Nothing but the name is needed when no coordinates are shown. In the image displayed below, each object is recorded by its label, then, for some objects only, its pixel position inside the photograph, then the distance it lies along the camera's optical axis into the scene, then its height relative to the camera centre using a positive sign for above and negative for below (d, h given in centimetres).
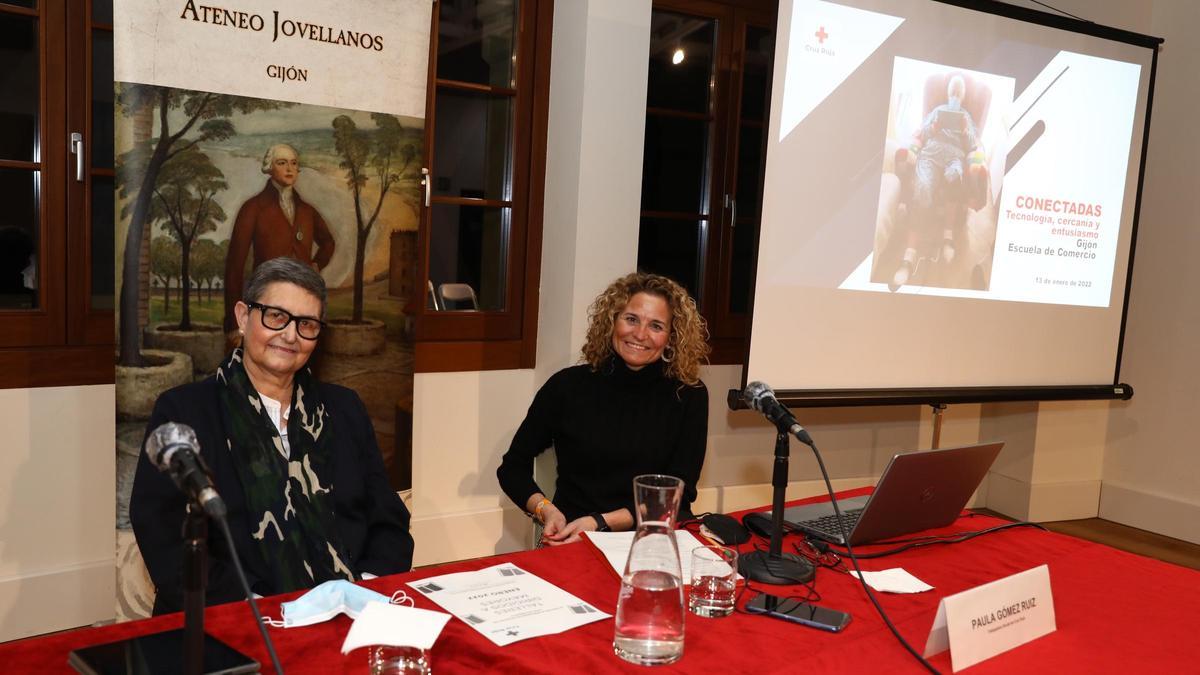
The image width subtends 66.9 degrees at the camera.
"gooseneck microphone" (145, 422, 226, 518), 90 -26
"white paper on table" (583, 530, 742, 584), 162 -57
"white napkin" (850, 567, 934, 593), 163 -58
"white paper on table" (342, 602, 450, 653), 119 -53
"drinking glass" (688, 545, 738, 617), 146 -53
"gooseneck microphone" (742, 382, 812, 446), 155 -28
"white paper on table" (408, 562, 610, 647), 137 -58
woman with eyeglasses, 171 -50
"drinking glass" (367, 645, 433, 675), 119 -56
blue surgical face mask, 133 -56
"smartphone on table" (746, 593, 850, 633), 144 -58
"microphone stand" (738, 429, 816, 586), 160 -57
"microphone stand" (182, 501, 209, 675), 93 -37
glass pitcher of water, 126 -48
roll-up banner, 249 +13
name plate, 133 -54
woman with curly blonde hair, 249 -46
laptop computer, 180 -49
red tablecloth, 126 -59
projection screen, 326 +25
